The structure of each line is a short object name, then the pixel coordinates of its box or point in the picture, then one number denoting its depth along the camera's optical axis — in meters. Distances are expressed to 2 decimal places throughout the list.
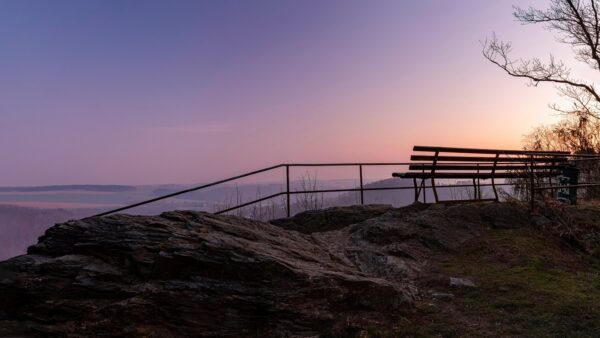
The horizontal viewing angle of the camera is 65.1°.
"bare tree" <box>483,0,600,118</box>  17.73
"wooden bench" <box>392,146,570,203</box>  9.24
